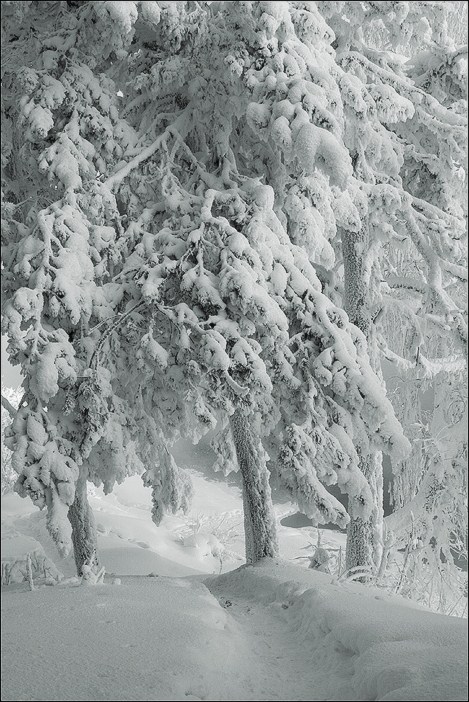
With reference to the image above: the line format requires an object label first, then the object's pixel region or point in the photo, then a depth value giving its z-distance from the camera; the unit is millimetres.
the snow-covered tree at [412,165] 6855
